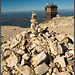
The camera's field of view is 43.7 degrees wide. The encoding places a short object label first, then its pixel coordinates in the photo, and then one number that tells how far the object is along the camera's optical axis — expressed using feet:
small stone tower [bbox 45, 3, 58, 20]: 143.73
